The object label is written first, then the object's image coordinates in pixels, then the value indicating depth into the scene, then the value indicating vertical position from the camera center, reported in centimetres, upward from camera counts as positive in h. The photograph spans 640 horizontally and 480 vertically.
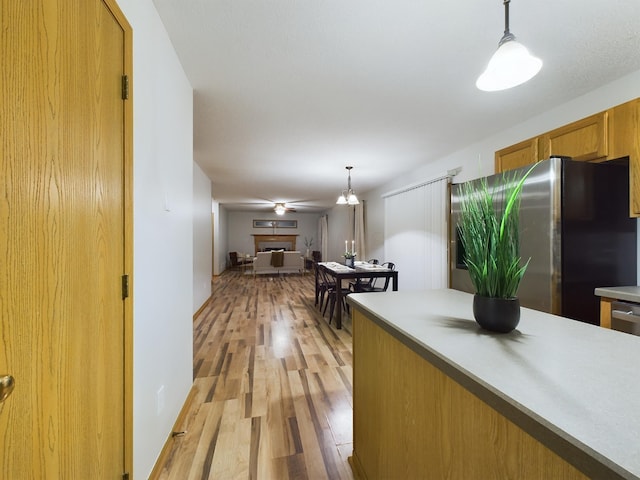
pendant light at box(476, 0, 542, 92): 104 +69
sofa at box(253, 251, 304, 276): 857 -77
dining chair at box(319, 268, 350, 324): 422 -87
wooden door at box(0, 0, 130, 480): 62 +0
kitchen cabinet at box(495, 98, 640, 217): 175 +75
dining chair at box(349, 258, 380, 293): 434 -78
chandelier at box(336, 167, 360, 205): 452 +70
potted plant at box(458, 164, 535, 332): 86 -7
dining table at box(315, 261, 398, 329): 380 -51
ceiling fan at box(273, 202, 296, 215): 807 +99
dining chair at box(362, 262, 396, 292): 439 -80
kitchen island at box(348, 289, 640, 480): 47 -33
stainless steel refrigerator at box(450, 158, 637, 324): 181 +3
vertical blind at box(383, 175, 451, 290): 396 +11
